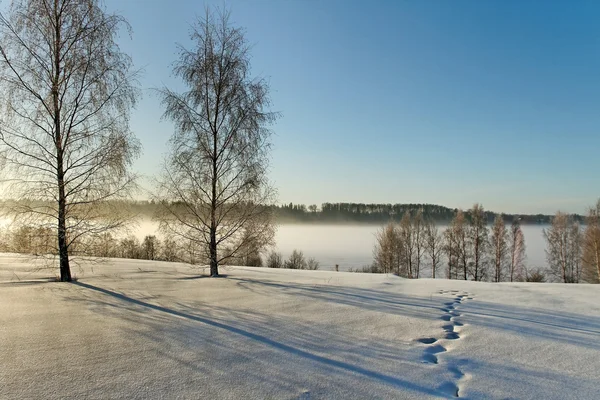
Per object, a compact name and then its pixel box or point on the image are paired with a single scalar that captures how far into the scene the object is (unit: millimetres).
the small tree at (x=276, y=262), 40788
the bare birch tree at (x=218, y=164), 11758
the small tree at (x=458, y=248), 43438
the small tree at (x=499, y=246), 43000
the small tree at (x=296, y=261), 47281
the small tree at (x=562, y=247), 43969
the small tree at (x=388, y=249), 42906
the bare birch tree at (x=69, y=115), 8945
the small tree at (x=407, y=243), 48531
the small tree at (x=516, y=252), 45781
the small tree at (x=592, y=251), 32281
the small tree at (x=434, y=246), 47719
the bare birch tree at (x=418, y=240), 49094
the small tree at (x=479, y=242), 42812
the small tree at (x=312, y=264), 49781
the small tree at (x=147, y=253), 31031
